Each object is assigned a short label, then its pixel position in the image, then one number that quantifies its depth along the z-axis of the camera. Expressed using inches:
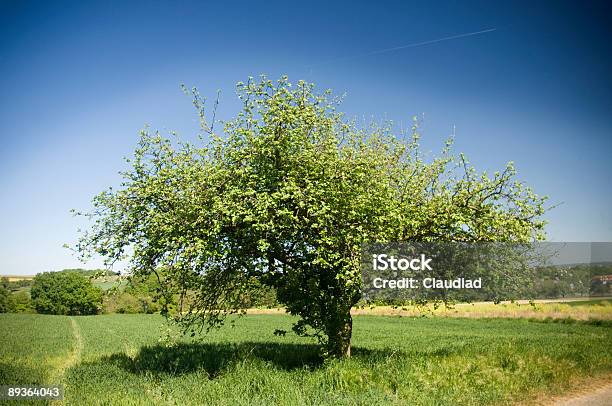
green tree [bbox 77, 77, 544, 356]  519.8
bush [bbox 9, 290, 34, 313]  4227.4
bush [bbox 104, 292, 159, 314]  3835.9
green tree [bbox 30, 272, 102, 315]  4286.4
